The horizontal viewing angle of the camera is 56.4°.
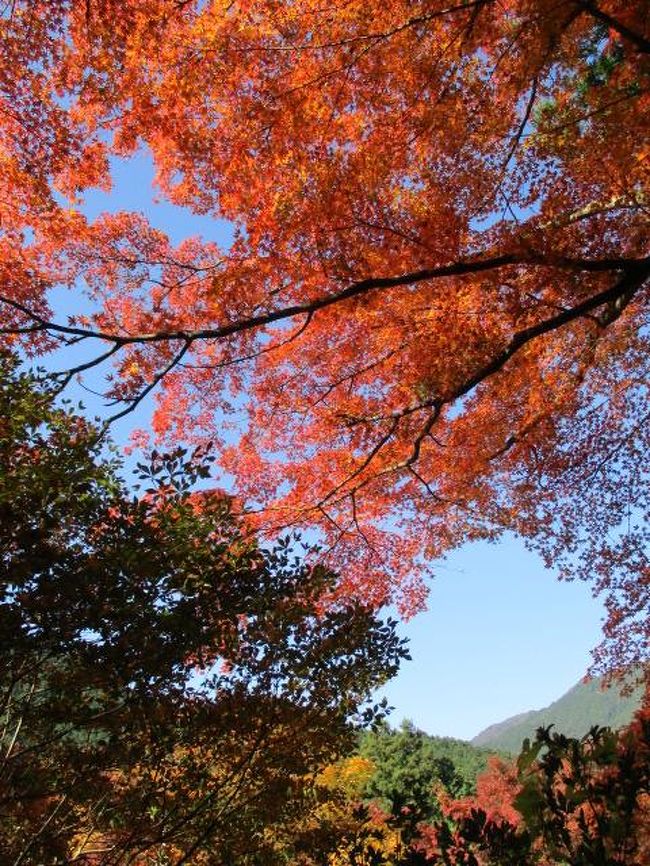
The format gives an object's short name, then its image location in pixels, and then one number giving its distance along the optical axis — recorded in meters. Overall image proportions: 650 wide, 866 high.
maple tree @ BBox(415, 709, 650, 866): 3.09
